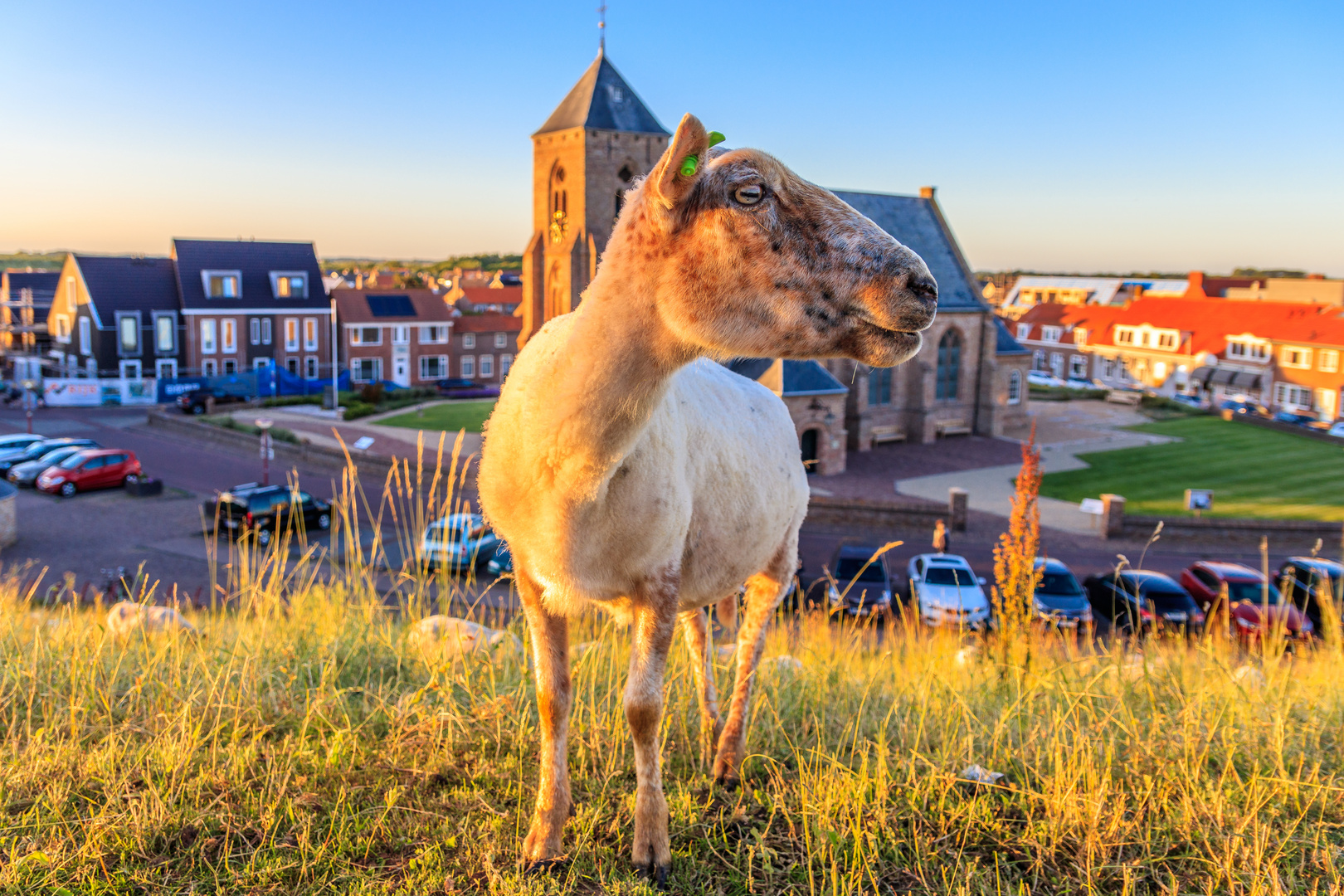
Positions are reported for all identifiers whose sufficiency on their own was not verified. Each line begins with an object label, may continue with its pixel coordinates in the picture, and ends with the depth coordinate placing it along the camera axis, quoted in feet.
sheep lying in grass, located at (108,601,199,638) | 22.31
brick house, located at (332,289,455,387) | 196.03
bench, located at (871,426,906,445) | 139.44
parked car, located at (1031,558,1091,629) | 57.46
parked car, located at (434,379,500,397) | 198.08
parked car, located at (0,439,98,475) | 104.99
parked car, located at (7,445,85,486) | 97.66
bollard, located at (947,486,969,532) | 88.99
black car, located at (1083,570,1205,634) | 57.62
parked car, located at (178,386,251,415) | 154.81
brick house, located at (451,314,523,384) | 209.46
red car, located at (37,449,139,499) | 94.38
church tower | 151.74
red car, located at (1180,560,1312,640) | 57.21
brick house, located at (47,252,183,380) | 173.47
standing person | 51.99
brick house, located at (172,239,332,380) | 179.83
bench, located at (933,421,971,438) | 146.51
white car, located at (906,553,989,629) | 57.62
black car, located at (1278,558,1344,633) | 64.39
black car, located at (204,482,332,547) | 75.92
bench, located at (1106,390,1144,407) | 196.54
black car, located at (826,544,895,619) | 60.64
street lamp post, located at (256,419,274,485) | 77.36
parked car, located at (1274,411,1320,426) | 169.37
